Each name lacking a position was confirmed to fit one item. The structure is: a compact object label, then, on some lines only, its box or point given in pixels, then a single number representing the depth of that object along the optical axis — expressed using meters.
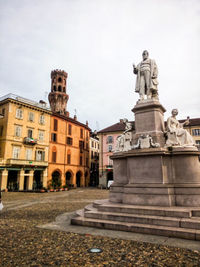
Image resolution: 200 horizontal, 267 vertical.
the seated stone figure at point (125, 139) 8.64
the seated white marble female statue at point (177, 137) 7.55
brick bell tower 60.62
